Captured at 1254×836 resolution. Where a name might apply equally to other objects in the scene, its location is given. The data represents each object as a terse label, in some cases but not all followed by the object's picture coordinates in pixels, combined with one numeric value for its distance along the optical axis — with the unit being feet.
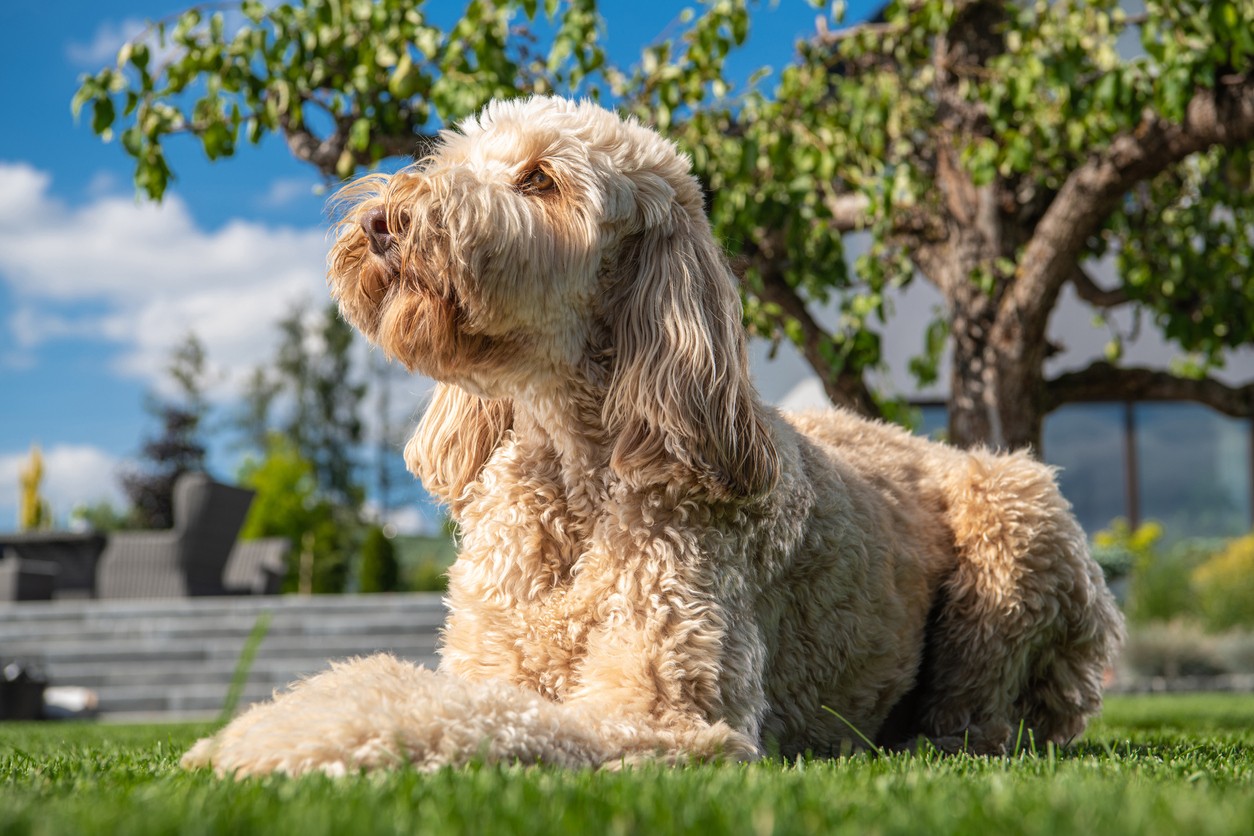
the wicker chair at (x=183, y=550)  48.70
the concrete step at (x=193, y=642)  39.73
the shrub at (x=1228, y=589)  52.03
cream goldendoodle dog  9.41
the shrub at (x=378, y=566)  60.90
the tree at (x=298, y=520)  73.77
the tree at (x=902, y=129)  20.67
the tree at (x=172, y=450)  102.73
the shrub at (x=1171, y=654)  45.98
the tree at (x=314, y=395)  143.84
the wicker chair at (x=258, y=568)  54.65
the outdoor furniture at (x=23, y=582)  47.91
